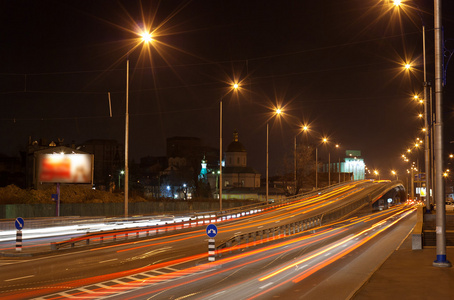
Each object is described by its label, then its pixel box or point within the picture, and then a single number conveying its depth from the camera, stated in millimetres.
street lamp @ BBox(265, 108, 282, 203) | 50688
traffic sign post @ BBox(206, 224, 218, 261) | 21656
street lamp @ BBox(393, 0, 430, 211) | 31586
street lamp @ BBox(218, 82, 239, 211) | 45525
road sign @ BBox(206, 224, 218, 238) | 21641
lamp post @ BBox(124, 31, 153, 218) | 28588
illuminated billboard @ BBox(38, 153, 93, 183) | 46938
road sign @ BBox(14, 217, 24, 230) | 25088
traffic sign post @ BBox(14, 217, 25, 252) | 24844
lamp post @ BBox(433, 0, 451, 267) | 16047
